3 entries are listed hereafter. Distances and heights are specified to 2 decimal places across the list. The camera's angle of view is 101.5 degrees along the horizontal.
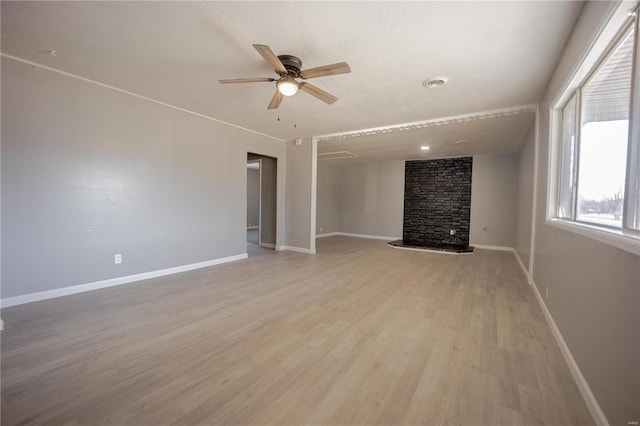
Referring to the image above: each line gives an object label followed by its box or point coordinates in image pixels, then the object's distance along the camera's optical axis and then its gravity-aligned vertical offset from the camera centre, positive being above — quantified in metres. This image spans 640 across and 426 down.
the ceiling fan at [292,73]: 2.12 +1.13
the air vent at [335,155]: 7.05 +1.36
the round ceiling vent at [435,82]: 2.86 +1.38
